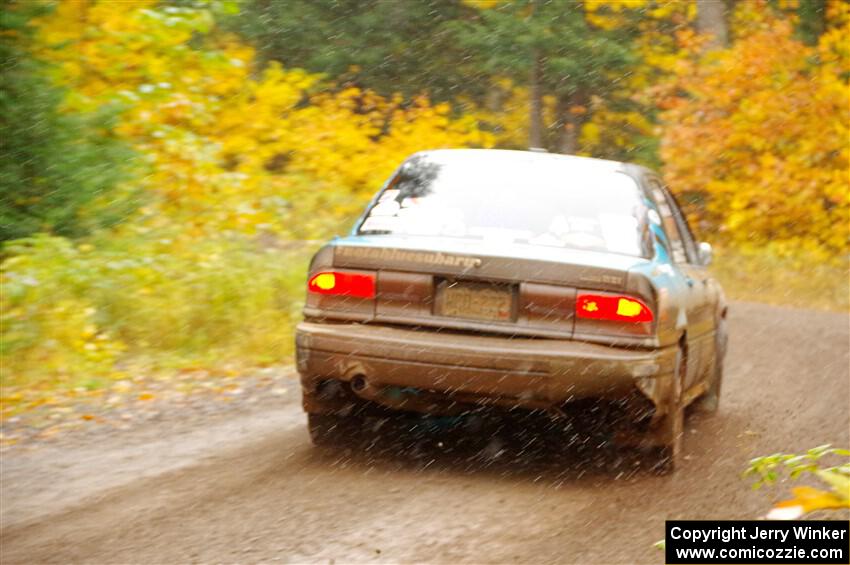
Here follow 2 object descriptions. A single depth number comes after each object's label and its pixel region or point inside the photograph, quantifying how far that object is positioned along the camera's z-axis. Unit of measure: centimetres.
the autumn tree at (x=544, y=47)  6150
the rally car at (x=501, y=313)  1259
